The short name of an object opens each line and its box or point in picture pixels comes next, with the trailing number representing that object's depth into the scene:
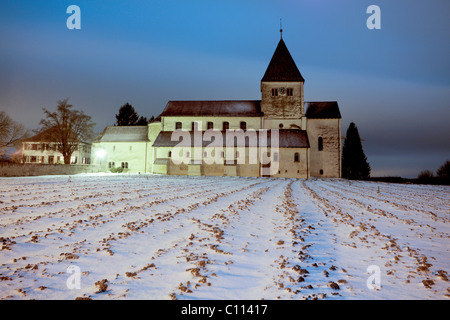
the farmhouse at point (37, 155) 66.81
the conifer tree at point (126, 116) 83.04
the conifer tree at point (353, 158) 62.56
